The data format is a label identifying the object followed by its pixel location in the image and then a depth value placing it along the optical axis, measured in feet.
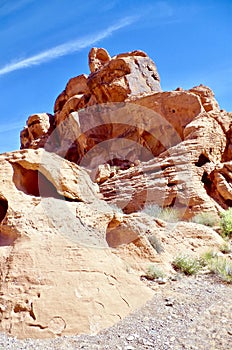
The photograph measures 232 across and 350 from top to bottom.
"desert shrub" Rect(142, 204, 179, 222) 36.51
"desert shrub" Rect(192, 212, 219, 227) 37.80
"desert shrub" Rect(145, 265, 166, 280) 20.83
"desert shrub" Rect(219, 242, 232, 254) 28.73
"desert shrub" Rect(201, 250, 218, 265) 24.67
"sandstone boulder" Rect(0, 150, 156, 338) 14.61
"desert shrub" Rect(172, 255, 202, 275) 22.61
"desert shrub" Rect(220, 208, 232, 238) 34.73
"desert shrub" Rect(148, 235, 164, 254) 24.75
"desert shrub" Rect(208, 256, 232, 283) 21.29
